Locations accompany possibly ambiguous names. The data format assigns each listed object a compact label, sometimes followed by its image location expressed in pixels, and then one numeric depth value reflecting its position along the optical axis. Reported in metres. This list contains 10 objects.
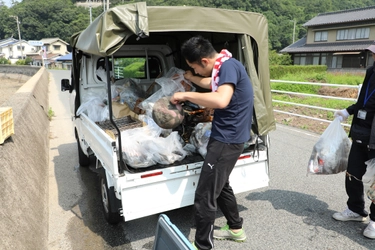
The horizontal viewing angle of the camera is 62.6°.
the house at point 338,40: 32.62
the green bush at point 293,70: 25.58
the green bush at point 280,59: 36.88
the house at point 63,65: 53.15
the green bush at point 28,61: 56.88
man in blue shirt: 2.62
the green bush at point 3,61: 57.84
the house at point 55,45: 79.47
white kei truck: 2.73
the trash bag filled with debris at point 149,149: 3.02
